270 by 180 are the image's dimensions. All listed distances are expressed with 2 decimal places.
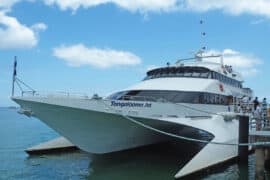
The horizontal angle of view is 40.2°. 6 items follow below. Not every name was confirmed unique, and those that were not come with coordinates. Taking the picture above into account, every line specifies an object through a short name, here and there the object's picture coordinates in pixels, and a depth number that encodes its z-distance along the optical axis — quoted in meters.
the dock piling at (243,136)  16.19
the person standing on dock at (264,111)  15.46
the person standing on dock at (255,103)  19.59
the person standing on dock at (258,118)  15.52
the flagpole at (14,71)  12.73
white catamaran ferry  13.33
